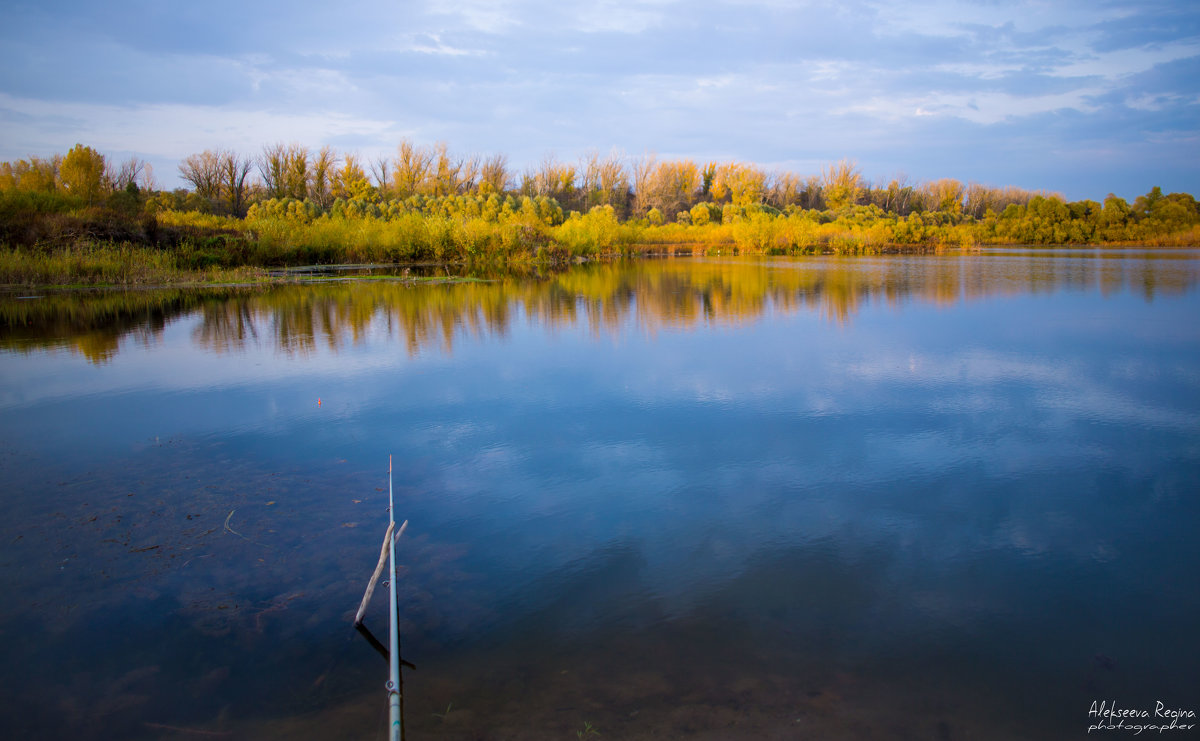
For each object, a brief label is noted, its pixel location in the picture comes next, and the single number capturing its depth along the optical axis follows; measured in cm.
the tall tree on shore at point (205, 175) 4541
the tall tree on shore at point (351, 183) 4709
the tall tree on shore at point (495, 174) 5483
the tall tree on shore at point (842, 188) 5562
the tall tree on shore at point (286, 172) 4666
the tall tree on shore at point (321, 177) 4788
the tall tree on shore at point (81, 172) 3002
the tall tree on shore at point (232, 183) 4541
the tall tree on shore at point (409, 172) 5038
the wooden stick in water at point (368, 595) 251
